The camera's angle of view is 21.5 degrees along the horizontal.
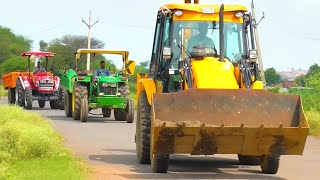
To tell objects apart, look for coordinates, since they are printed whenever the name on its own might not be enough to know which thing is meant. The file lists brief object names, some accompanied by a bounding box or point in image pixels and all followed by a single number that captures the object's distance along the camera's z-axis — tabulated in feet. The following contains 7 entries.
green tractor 93.20
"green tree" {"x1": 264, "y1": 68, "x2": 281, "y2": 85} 334.32
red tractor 120.37
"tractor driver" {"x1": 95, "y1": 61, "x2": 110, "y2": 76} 96.73
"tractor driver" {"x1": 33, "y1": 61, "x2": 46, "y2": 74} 123.44
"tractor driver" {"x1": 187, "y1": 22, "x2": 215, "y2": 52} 48.85
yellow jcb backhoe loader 41.91
